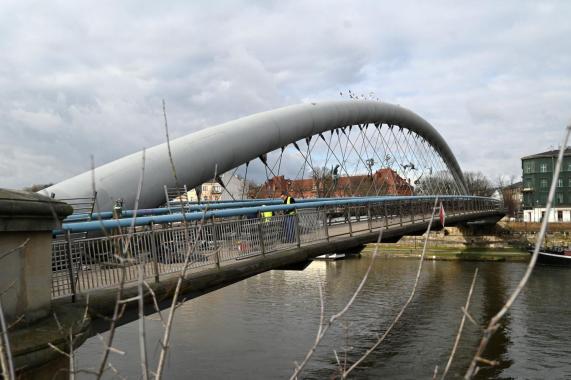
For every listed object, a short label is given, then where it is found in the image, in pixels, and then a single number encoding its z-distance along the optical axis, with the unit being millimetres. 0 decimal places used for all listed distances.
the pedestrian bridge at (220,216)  6789
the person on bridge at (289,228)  11336
